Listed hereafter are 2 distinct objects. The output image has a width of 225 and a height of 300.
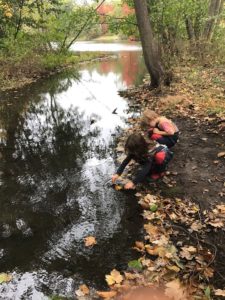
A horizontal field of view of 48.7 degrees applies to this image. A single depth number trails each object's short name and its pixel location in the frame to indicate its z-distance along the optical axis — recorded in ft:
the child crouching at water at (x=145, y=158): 13.39
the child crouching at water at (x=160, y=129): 14.44
